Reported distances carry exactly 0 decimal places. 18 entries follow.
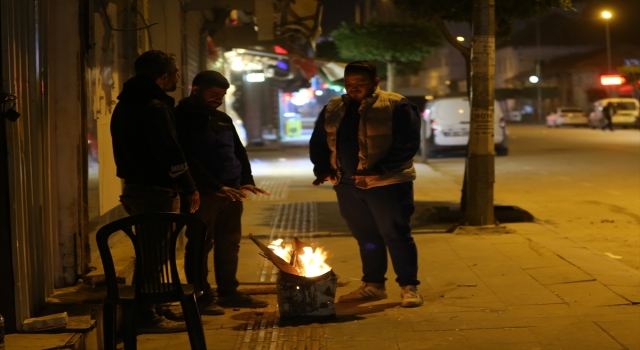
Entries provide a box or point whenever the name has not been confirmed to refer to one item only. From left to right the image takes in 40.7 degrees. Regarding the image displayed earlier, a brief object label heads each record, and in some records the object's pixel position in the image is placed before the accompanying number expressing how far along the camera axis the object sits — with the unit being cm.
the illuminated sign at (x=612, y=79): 5266
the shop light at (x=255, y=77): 2481
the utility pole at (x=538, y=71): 5833
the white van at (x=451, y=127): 2391
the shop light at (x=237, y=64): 2269
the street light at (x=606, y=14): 4770
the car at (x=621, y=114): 4285
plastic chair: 440
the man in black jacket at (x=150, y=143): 527
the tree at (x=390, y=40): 3419
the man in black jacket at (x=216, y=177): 605
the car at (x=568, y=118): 4850
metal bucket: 586
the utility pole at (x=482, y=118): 955
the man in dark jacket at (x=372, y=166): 623
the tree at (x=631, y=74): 5300
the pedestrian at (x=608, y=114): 3959
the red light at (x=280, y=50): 1978
